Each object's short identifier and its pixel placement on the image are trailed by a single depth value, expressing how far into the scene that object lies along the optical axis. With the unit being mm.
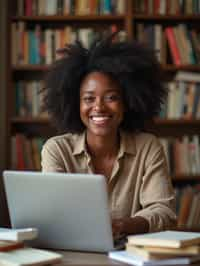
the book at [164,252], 1752
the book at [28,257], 1720
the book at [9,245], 1805
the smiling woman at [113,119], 2314
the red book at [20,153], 3428
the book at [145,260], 1743
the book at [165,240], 1750
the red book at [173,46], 3443
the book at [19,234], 1829
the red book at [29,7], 3426
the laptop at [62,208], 1842
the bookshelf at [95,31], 3423
